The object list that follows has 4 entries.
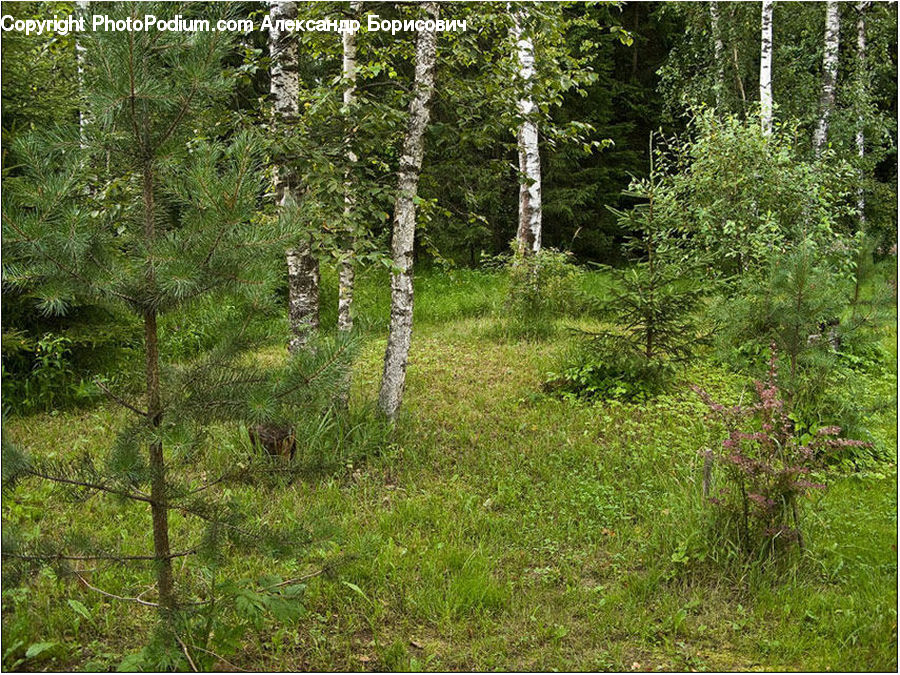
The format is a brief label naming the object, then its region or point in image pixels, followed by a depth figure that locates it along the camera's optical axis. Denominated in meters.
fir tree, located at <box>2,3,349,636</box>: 2.85
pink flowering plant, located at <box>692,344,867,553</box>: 4.11
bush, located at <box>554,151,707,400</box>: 7.36
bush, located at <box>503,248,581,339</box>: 10.38
